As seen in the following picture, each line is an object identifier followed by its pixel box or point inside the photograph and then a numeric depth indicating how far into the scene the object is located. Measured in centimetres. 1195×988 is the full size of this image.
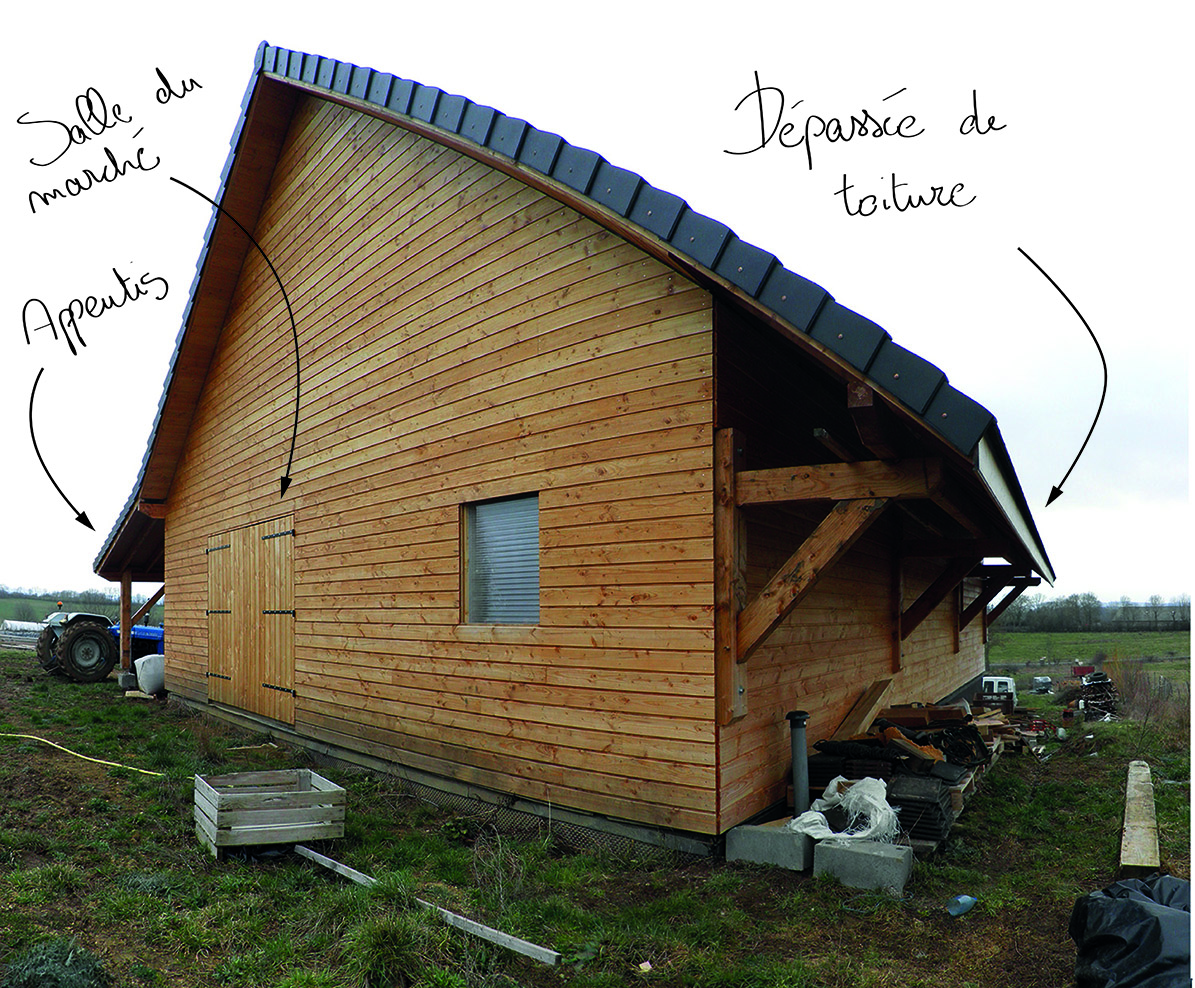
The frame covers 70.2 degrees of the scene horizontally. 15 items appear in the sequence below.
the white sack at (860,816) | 526
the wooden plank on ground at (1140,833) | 500
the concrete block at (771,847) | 515
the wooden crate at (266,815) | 551
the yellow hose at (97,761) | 779
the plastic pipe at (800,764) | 580
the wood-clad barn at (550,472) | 527
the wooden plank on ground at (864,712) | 743
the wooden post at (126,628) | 1634
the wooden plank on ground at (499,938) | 407
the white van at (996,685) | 1680
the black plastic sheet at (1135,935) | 306
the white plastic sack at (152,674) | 1509
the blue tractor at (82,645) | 1641
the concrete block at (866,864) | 484
